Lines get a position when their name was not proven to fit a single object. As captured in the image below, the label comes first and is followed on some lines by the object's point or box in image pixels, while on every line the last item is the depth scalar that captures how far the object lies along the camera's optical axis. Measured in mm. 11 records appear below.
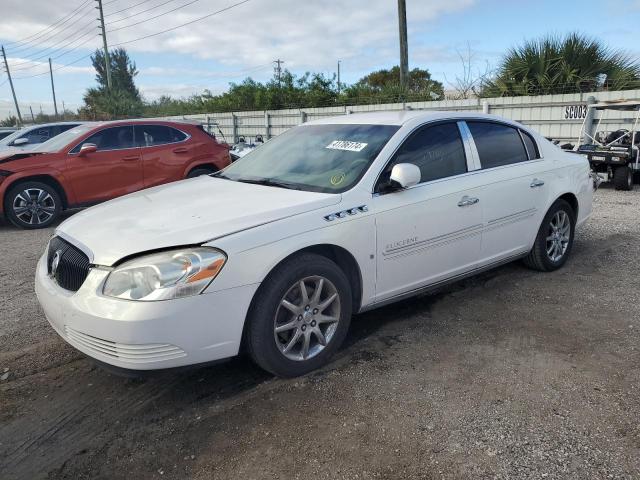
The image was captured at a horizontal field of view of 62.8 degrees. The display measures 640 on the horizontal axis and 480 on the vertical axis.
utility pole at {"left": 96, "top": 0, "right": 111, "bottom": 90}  37119
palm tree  13039
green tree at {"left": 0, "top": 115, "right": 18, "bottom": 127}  53969
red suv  8039
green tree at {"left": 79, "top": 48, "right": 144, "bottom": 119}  38188
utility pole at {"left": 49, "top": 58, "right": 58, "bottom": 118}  58897
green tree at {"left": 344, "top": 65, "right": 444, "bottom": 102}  16250
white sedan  2705
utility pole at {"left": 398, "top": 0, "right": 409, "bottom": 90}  17031
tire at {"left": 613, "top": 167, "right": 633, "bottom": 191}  10125
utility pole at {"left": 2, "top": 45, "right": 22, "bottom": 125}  53644
